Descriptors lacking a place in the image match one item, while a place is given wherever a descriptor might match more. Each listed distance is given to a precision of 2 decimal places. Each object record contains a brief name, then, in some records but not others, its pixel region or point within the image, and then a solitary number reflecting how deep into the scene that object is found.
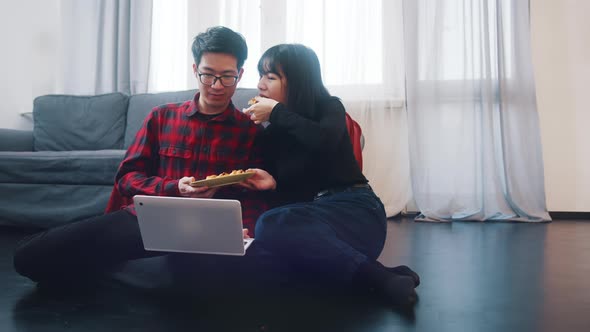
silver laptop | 1.03
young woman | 1.13
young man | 1.21
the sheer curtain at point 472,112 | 2.73
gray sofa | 2.25
